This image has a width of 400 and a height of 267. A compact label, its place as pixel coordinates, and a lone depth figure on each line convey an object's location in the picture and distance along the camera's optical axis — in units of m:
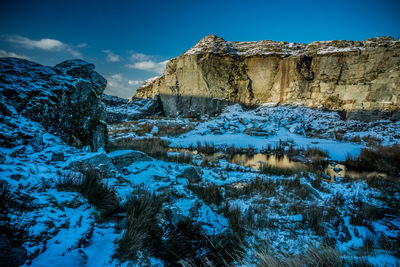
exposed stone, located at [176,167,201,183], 4.42
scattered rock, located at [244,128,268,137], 13.46
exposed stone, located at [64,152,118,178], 2.48
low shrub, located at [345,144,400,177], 6.39
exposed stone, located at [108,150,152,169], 4.18
